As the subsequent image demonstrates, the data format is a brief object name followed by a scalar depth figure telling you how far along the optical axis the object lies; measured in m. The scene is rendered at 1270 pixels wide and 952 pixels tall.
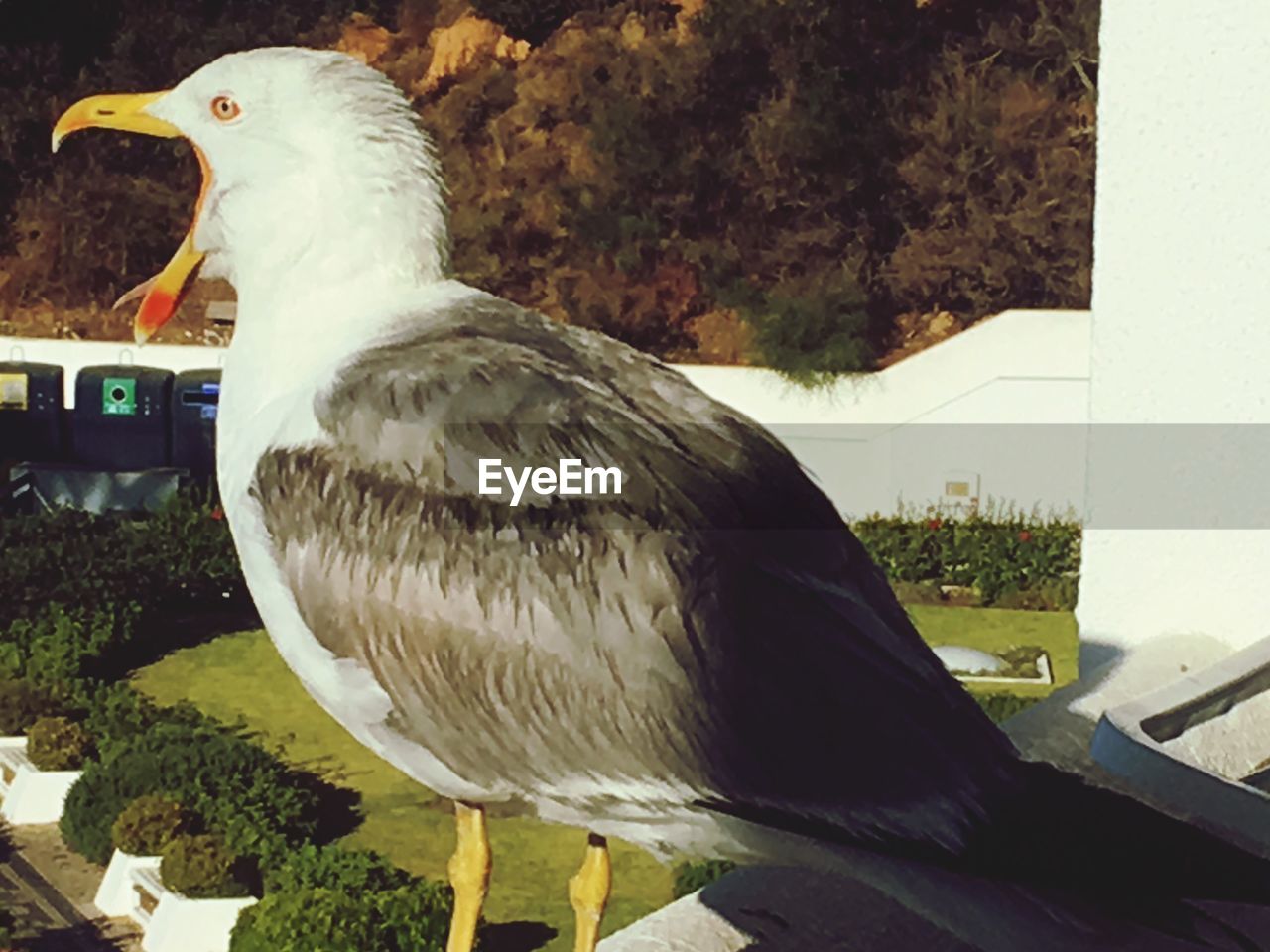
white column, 3.96
